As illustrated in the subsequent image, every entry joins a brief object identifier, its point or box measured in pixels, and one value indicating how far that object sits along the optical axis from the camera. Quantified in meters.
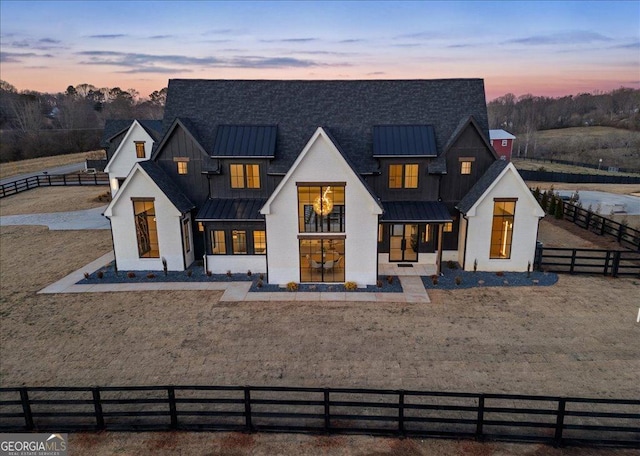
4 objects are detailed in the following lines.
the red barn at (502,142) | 58.88
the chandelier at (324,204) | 19.86
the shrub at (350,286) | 20.05
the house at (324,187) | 20.25
